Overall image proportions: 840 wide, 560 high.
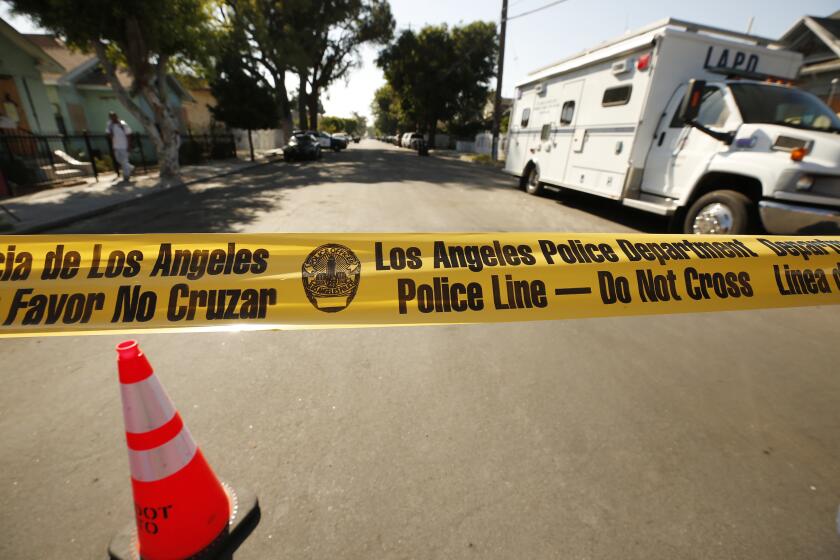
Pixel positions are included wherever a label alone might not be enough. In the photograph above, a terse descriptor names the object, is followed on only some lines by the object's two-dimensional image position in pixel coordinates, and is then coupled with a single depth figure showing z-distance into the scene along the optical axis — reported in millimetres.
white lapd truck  4828
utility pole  20972
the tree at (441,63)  39188
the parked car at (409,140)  42156
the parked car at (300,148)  23438
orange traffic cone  1542
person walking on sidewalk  11977
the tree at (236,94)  20250
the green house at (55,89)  14641
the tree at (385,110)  52788
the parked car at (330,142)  37231
